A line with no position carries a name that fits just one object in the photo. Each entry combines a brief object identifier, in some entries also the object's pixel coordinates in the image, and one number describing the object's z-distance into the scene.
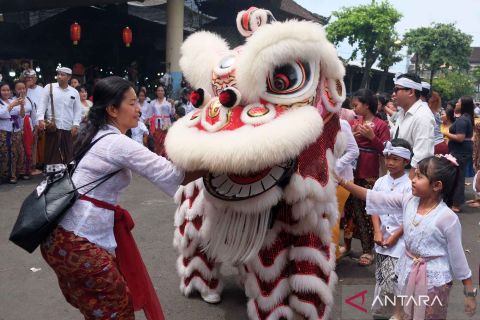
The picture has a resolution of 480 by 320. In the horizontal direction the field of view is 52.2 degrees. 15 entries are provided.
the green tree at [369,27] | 33.56
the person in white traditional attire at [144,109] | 10.29
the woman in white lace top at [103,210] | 2.22
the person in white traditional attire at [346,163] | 4.13
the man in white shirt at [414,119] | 3.76
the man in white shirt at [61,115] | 7.35
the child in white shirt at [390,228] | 3.05
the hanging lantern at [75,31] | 12.23
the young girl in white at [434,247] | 2.44
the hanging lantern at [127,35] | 12.90
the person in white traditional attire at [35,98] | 8.06
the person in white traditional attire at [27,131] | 7.81
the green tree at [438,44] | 38.88
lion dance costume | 2.42
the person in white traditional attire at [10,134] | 7.35
